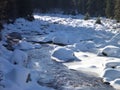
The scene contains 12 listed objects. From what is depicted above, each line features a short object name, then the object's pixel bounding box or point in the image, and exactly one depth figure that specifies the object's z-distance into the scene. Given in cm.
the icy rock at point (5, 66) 900
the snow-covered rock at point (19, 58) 1163
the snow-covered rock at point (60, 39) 2140
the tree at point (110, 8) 4672
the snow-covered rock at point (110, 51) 1625
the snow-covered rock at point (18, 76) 871
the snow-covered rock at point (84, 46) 1855
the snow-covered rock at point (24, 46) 1738
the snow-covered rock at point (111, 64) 1312
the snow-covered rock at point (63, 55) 1491
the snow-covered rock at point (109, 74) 1137
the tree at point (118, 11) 3434
